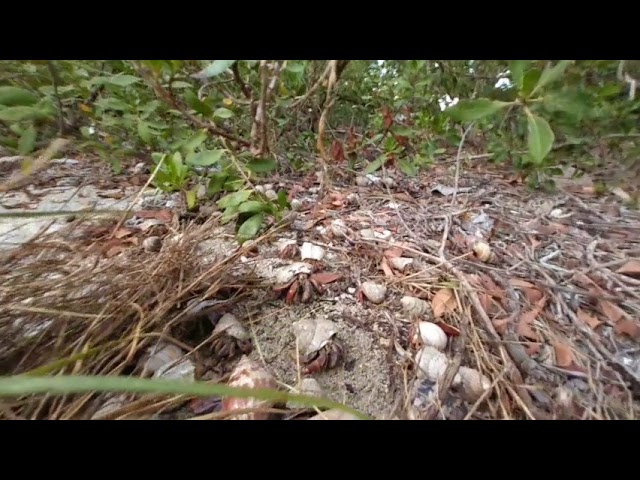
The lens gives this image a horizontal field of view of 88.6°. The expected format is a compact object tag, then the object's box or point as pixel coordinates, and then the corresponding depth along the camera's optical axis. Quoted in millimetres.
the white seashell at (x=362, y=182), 1207
